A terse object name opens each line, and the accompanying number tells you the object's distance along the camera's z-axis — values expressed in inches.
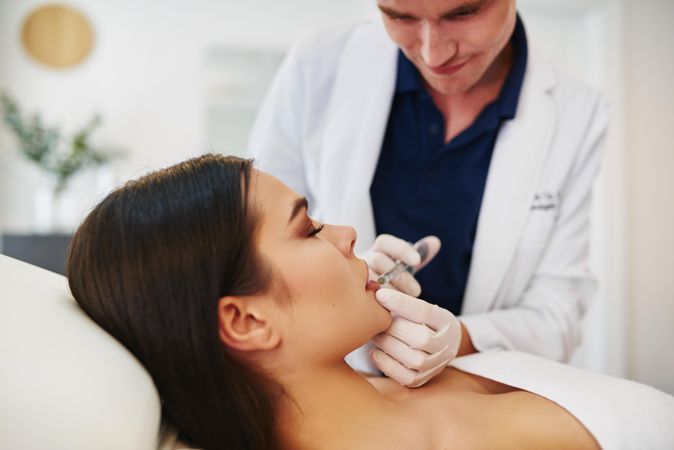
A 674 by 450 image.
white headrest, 24.6
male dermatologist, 53.5
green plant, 137.2
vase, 139.0
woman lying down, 31.7
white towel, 34.6
